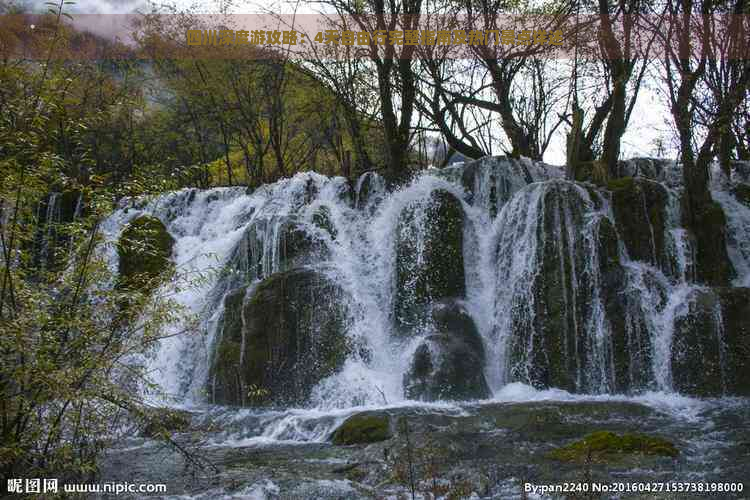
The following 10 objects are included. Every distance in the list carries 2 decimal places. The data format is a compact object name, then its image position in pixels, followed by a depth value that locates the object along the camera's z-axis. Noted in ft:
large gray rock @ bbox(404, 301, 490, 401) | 33.45
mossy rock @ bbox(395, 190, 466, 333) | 40.24
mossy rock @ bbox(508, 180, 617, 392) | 34.73
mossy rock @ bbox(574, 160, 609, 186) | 47.16
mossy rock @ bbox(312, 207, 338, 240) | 46.26
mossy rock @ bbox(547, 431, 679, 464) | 21.30
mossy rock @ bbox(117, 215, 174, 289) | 50.16
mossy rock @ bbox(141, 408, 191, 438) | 16.57
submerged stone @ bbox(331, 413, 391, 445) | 25.95
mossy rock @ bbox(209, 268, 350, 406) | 36.32
